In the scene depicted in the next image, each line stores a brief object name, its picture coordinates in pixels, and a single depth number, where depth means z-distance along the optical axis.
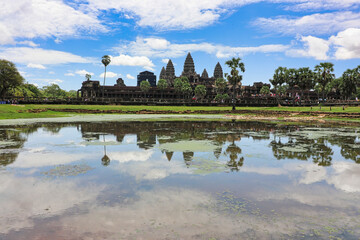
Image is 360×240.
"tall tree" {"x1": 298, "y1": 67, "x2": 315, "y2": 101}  77.12
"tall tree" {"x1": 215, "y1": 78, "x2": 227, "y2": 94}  128.21
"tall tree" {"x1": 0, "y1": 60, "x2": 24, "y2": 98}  76.20
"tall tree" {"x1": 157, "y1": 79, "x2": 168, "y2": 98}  129.15
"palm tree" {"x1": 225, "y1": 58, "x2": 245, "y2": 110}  62.74
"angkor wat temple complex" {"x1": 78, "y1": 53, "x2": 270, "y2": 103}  114.91
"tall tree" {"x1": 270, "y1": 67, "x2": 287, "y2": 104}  83.00
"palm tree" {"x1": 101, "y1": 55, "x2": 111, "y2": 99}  99.31
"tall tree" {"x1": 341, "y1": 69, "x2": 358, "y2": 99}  91.00
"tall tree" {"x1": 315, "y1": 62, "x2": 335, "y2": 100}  65.62
